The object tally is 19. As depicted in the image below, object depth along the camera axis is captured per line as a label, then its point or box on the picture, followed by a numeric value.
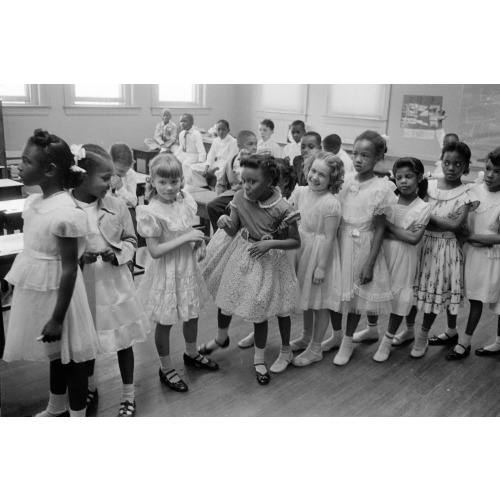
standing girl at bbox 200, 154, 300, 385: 2.59
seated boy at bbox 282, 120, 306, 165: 5.23
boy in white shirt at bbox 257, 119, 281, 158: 4.63
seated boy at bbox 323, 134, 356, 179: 4.30
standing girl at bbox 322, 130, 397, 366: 2.82
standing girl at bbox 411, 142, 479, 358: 2.88
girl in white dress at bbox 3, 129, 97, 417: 1.79
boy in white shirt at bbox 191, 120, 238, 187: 6.05
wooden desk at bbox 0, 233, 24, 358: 2.34
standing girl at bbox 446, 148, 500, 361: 2.92
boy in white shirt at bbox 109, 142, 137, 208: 2.78
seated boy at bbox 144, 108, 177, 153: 5.73
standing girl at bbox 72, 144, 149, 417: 2.06
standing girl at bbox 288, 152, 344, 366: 2.76
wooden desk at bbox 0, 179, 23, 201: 4.35
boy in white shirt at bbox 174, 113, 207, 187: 6.50
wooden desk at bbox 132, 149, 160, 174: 5.59
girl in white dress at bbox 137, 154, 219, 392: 2.43
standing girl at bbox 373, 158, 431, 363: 2.85
